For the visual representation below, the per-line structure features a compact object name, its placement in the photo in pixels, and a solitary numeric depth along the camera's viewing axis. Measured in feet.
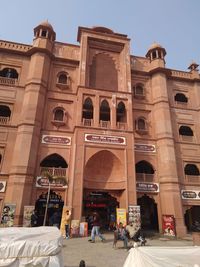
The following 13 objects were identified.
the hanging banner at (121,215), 49.07
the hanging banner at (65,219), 45.29
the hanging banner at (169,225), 52.90
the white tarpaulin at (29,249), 14.87
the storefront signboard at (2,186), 52.03
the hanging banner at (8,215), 47.16
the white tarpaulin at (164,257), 9.14
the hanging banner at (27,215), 47.29
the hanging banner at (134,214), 50.03
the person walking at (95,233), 39.47
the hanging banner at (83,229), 46.64
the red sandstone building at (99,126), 54.65
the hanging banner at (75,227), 45.99
